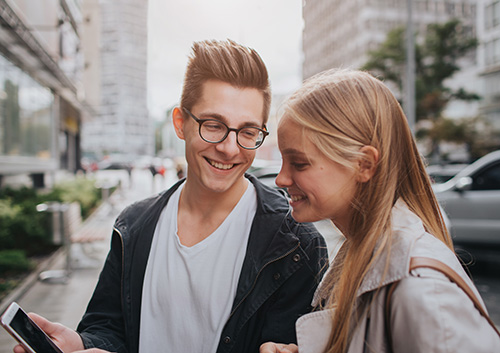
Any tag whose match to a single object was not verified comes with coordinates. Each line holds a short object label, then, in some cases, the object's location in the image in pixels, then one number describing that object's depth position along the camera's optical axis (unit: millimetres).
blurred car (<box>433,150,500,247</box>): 6602
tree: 30781
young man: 1669
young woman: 1142
